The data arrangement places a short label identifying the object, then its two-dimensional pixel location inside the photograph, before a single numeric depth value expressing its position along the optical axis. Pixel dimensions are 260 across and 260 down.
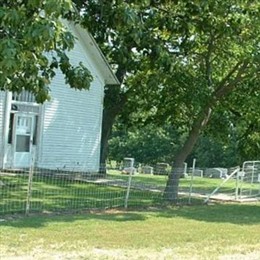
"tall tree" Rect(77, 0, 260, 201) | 13.25
